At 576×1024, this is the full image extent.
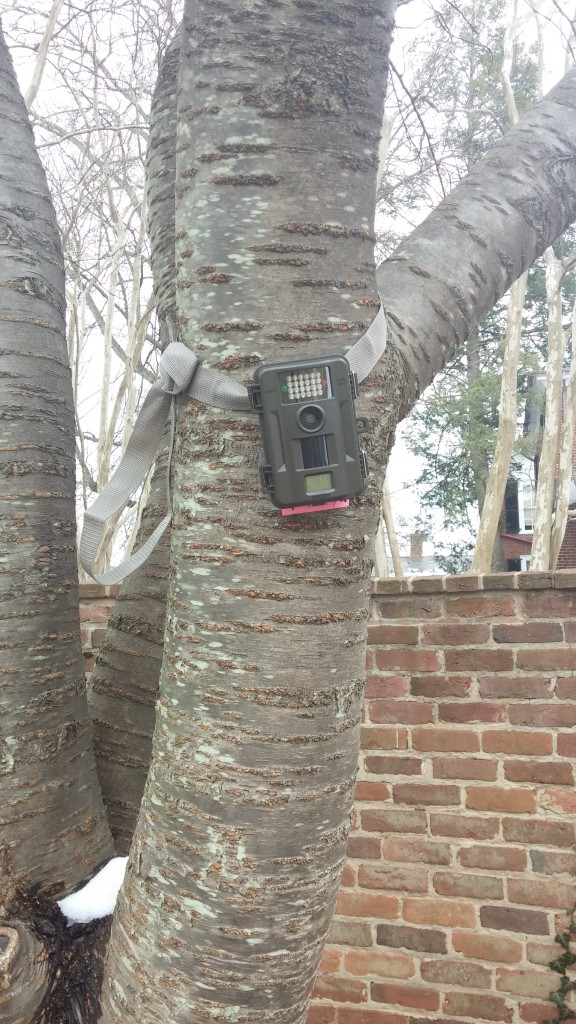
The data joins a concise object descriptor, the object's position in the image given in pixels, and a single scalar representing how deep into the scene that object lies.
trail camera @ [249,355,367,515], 0.82
